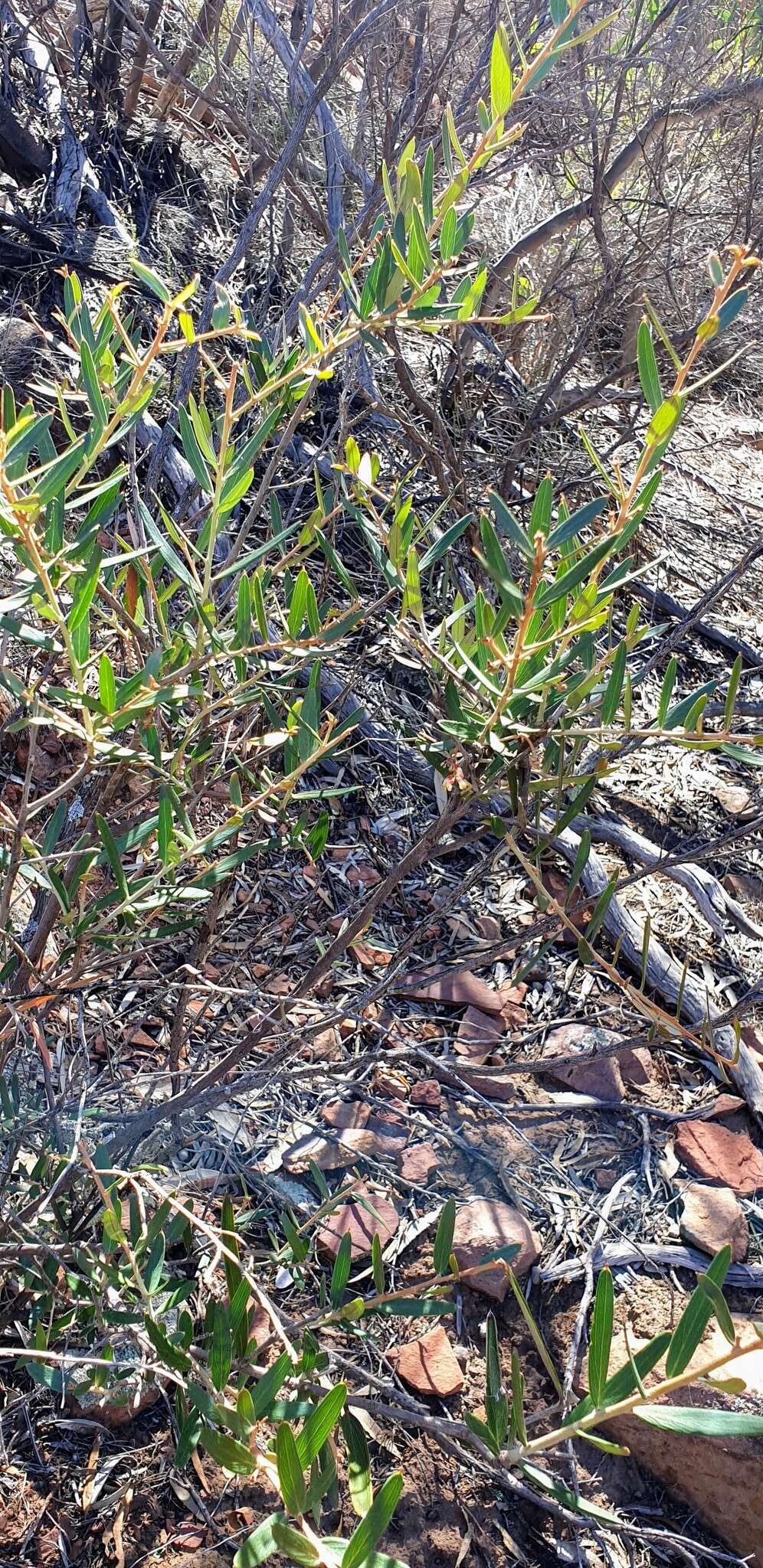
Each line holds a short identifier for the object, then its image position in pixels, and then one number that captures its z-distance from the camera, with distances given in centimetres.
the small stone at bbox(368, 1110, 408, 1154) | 219
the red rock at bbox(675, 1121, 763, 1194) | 236
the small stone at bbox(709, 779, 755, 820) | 321
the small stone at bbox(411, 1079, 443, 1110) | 233
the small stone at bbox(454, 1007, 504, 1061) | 243
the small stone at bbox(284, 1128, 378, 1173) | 210
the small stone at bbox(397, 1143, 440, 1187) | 217
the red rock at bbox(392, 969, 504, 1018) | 253
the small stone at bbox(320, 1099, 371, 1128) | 222
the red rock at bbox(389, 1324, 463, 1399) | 187
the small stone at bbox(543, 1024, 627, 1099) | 244
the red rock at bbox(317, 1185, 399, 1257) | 199
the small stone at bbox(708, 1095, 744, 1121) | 247
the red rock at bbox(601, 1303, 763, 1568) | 186
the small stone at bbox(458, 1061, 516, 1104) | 235
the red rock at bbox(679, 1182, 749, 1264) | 221
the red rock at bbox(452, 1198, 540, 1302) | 203
